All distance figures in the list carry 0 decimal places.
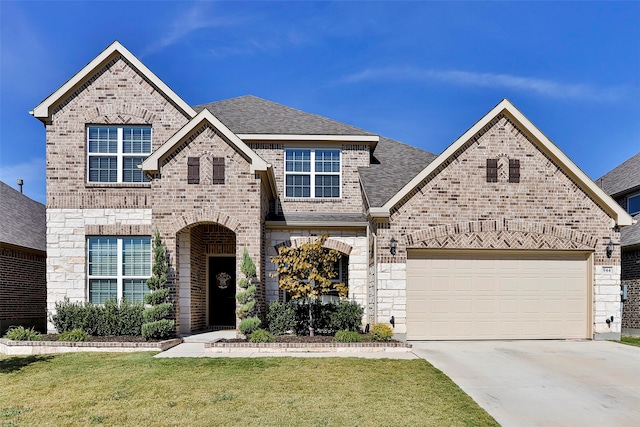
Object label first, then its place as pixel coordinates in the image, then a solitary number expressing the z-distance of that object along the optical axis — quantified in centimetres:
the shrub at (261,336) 1227
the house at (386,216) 1386
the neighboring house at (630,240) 1639
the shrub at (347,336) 1234
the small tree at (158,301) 1280
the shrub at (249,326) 1290
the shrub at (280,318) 1360
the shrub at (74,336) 1277
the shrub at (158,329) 1270
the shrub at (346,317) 1391
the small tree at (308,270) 1325
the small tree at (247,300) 1294
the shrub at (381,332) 1265
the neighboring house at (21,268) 1603
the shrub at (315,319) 1395
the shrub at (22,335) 1272
